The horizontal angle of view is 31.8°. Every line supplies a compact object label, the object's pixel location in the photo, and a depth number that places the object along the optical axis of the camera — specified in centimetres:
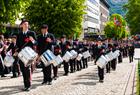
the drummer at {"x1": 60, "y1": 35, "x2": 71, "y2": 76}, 1114
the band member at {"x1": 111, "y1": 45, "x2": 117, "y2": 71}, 1359
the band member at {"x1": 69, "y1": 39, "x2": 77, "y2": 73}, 1222
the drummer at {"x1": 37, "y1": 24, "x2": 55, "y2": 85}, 836
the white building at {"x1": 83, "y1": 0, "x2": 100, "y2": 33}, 6015
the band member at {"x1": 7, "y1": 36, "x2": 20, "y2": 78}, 1034
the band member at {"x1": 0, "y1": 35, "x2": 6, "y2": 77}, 1087
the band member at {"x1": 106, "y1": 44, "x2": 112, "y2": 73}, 1246
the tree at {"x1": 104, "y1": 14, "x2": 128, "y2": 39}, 7583
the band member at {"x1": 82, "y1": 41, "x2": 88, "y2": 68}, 1423
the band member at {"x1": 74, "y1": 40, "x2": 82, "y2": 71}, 1281
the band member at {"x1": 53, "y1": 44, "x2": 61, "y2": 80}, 981
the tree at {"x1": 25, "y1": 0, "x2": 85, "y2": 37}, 2255
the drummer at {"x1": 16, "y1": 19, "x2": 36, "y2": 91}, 753
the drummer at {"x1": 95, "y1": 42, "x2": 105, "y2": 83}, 939
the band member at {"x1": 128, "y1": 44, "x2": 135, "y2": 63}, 1971
